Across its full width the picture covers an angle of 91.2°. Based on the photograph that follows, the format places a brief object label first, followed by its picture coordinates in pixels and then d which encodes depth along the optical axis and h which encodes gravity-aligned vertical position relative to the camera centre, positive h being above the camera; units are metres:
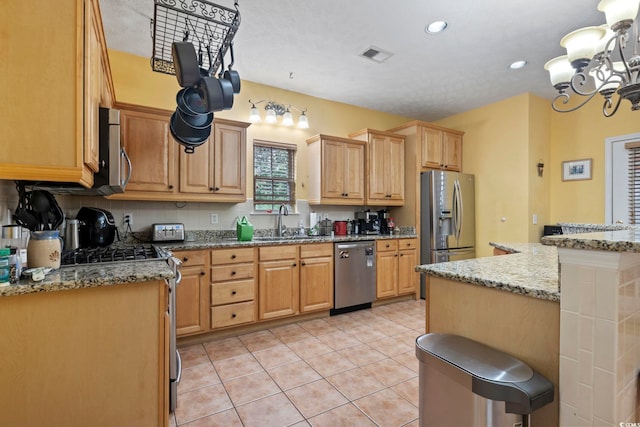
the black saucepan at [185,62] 1.77 +0.86
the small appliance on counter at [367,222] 4.39 -0.13
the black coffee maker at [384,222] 4.50 -0.13
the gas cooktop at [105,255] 1.77 -0.27
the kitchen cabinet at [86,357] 1.24 -0.62
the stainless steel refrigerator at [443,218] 4.17 -0.07
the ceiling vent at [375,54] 3.04 +1.59
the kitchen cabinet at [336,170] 3.91 +0.54
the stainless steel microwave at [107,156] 1.79 +0.33
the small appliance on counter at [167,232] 2.93 -0.19
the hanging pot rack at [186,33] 1.91 +1.45
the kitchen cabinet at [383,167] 4.20 +0.63
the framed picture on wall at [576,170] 4.02 +0.57
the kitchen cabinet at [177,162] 2.84 +0.50
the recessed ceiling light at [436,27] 2.62 +1.59
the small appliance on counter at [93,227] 2.37 -0.11
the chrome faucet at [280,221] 3.86 -0.11
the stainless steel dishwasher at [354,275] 3.59 -0.74
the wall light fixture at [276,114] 3.67 +1.19
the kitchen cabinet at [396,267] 3.92 -0.70
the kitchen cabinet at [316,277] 3.37 -0.71
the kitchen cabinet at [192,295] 2.75 -0.74
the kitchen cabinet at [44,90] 1.23 +0.50
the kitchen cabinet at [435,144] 4.29 +0.97
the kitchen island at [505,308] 1.12 -0.39
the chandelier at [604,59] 1.63 +0.96
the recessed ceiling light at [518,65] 3.27 +1.57
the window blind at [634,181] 3.61 +0.37
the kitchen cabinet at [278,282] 3.14 -0.71
